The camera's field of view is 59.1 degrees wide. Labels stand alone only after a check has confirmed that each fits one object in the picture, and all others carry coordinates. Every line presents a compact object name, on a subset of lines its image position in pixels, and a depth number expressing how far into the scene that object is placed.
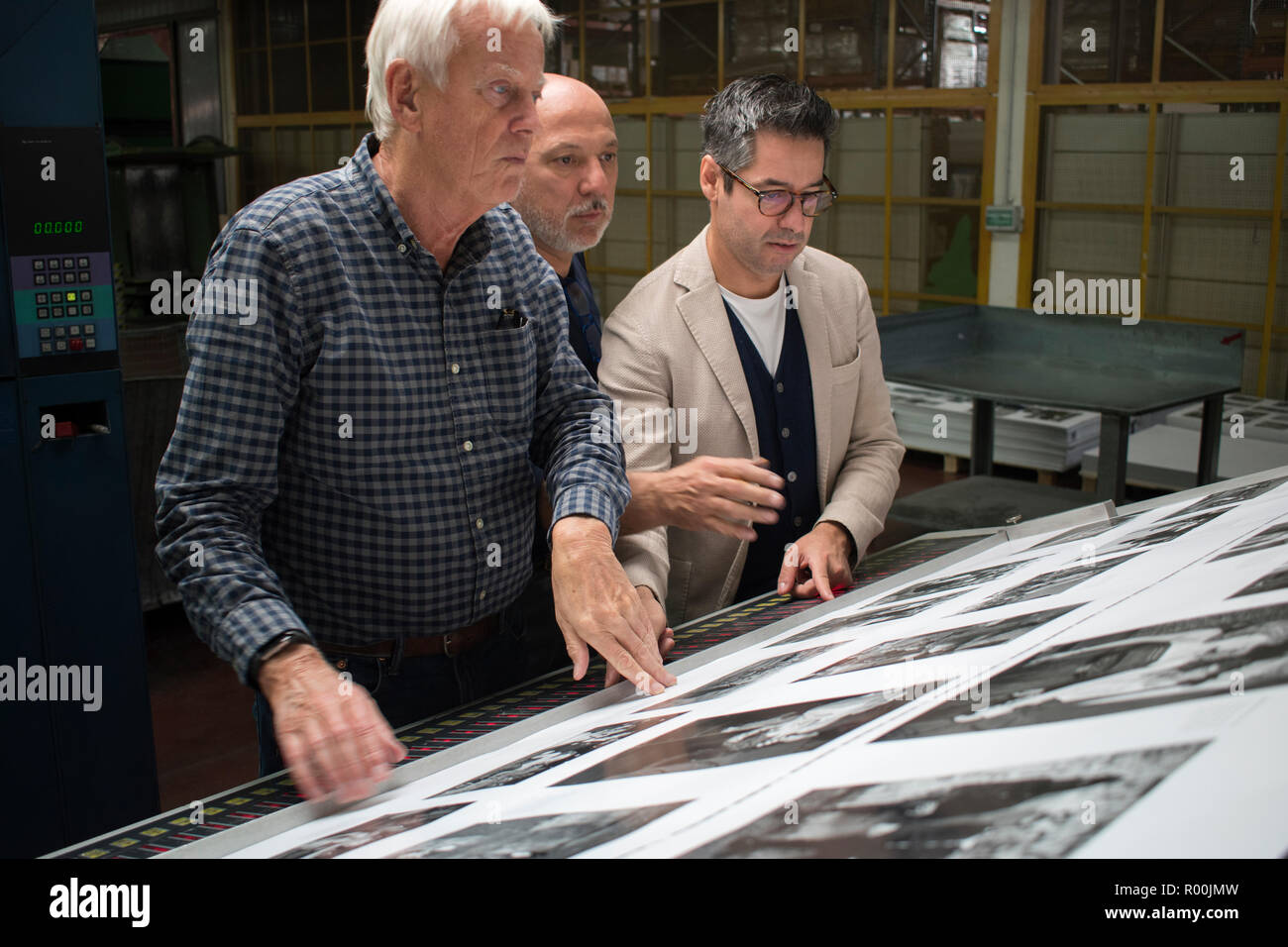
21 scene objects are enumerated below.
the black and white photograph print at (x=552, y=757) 1.08
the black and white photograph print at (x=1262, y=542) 1.26
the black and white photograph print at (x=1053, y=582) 1.36
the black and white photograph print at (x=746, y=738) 0.97
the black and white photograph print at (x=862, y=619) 1.49
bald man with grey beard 2.07
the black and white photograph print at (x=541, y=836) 0.84
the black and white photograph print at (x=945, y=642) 1.17
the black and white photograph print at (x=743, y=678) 1.27
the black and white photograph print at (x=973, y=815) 0.70
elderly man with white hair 1.29
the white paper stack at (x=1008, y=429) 5.82
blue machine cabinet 2.41
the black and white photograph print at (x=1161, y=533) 1.52
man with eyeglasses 1.95
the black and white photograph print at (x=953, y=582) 1.59
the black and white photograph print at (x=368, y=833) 0.93
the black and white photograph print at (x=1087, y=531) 1.75
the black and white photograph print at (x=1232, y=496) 1.69
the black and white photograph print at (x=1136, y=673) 0.84
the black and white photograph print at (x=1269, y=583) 1.05
